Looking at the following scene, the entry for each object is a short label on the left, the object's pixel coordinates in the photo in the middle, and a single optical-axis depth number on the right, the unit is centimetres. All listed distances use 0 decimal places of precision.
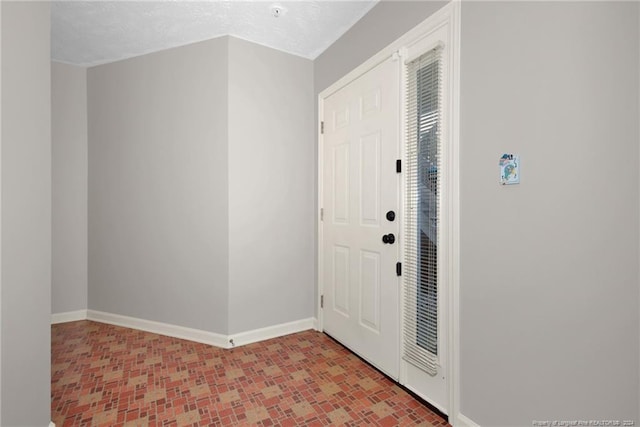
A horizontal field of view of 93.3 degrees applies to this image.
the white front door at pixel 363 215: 209
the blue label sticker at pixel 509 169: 136
